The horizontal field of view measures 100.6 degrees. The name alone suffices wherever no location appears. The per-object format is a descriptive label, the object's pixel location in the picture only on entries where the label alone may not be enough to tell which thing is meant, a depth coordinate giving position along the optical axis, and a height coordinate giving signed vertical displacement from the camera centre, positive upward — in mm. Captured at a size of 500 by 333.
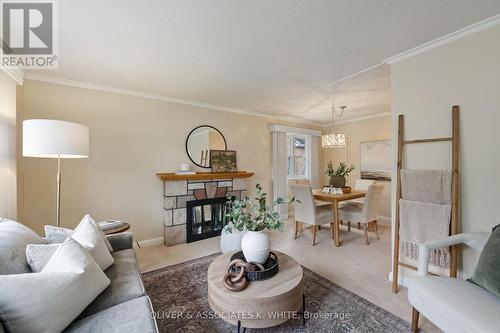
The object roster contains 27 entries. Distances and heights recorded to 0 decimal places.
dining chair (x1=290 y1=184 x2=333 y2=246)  3180 -718
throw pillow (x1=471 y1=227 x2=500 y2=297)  1190 -609
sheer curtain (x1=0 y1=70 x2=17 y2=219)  1894 +161
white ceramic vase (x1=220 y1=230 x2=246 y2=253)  2516 -921
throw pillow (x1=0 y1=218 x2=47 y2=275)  1049 -458
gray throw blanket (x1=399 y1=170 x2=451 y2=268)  1757 -395
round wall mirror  3586 +388
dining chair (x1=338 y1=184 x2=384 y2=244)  3152 -721
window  5117 +242
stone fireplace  3209 -531
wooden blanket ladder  1688 -107
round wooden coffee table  1301 -879
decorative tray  1488 -779
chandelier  3693 +449
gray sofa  971 -760
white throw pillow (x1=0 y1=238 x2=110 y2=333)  833 -573
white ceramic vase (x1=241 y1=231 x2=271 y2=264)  1597 -626
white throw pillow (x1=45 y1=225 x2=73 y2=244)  1495 -513
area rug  1541 -1198
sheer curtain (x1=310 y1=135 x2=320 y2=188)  5305 +118
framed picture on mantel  3770 +97
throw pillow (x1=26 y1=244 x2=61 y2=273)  1114 -497
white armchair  1043 -755
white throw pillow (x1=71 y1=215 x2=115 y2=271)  1436 -546
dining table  3102 -509
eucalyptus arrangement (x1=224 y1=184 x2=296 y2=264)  1604 -478
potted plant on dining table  3586 -196
